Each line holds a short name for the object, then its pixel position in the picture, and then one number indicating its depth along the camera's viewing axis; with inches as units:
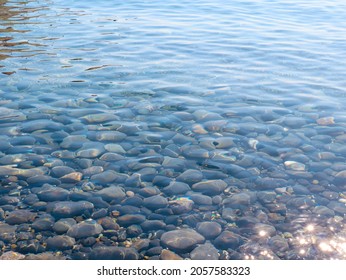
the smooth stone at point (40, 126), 274.7
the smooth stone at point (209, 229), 190.9
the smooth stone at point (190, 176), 228.3
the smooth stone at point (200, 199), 211.9
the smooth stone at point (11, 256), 173.2
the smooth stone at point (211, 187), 220.2
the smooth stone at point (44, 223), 191.2
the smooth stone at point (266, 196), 214.1
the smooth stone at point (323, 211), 204.7
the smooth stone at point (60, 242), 180.9
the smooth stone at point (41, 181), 222.8
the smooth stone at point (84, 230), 188.2
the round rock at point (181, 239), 183.3
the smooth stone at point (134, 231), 190.1
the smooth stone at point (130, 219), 196.7
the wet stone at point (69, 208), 200.7
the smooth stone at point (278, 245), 182.4
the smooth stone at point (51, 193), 211.5
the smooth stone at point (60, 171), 230.4
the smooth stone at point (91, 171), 231.9
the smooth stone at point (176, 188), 218.8
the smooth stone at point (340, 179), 227.2
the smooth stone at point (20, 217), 195.1
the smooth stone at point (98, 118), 288.0
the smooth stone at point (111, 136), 266.5
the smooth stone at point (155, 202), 208.5
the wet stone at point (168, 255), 177.2
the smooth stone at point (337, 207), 206.2
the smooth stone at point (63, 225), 190.4
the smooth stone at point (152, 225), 193.9
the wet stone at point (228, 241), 184.1
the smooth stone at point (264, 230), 191.2
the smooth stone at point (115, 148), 253.8
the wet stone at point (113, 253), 176.3
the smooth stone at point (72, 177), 225.7
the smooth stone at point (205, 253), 177.8
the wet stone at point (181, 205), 205.8
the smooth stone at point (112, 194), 213.0
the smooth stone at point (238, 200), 211.8
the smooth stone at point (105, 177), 226.0
